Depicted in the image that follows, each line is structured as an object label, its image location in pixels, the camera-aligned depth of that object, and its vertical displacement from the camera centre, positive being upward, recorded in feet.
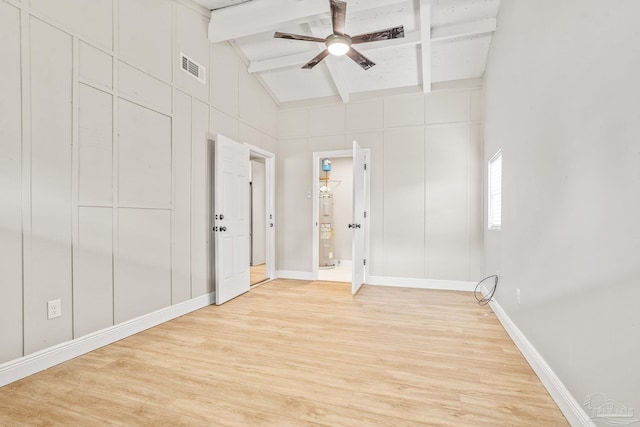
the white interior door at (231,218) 13.12 -0.23
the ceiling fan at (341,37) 9.15 +5.60
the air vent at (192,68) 12.00 +5.59
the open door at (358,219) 15.21 -0.31
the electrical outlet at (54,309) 7.89 -2.38
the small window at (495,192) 12.56 +0.91
